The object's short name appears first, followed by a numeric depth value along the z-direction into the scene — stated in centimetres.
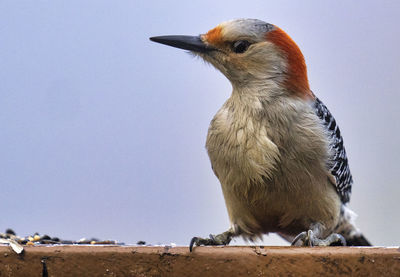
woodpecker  331
